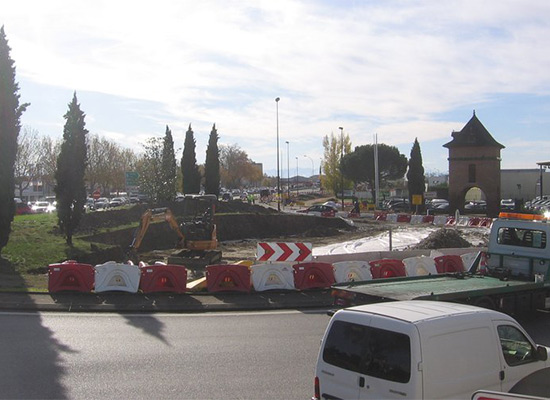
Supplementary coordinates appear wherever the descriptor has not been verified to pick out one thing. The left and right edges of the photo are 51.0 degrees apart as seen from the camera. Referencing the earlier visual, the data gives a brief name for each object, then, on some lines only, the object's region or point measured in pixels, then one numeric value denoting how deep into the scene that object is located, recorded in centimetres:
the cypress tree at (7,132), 2108
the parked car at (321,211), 5296
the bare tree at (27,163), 6375
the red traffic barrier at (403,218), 5116
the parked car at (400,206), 6762
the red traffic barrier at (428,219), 4934
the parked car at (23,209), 5313
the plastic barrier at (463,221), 4589
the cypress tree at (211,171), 5934
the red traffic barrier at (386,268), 1708
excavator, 2273
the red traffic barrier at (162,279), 1567
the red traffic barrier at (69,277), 1548
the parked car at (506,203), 6828
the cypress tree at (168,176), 4675
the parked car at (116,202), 6353
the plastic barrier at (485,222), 4431
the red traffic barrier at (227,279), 1593
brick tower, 6084
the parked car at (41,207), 5862
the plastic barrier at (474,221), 4490
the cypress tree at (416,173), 6988
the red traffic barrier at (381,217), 5318
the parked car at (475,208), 6700
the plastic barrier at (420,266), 1753
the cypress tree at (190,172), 5784
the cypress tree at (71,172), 2569
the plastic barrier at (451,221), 4713
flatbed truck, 969
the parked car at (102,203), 6104
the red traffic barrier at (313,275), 1630
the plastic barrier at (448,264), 1844
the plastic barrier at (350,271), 1677
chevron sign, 1767
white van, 548
